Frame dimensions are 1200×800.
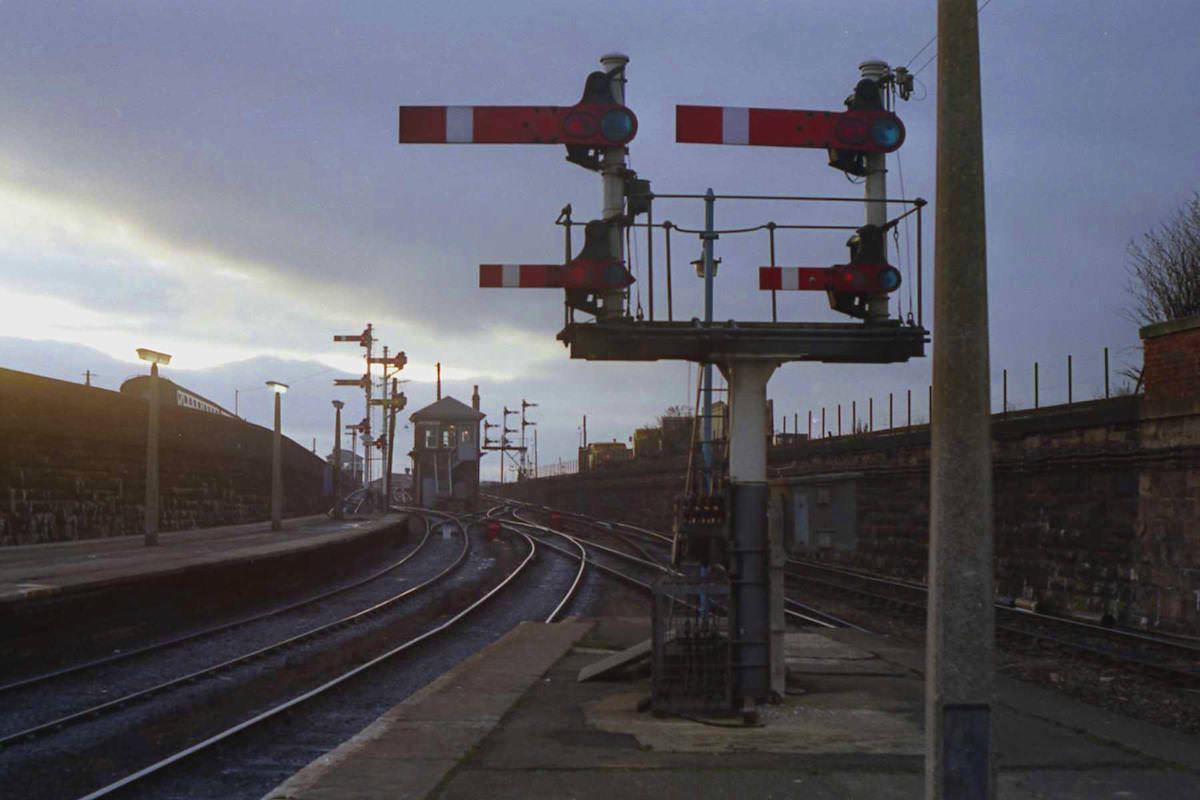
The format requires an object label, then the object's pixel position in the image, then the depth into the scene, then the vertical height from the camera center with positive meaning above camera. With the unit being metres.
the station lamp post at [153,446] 22.35 +0.39
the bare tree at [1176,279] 27.20 +5.03
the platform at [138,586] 13.18 -1.95
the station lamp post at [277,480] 32.47 -0.43
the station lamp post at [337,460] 43.11 +0.25
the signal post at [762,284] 9.04 +1.62
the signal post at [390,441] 54.84 +1.35
